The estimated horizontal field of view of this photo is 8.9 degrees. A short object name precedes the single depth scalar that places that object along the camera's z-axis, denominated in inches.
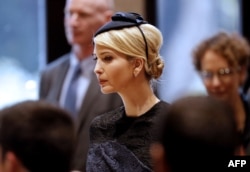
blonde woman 206.4
